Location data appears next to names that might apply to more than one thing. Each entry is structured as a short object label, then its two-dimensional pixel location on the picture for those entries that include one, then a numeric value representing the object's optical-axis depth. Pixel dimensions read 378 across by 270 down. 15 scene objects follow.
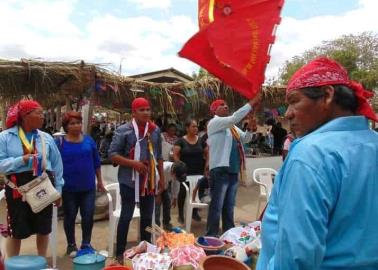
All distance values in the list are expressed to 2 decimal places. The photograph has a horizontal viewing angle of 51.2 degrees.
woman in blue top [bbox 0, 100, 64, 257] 3.64
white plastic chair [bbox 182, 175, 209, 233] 5.62
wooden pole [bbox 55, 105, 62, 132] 9.96
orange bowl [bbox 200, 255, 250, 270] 2.84
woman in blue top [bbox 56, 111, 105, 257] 4.38
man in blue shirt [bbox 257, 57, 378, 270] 1.15
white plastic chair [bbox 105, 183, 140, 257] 4.61
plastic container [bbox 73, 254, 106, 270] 3.35
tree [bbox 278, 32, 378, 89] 22.00
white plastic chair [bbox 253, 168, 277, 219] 6.70
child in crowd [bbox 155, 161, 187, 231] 5.60
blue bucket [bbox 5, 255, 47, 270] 3.06
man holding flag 4.83
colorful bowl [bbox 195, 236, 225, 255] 3.49
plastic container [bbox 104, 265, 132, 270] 3.04
